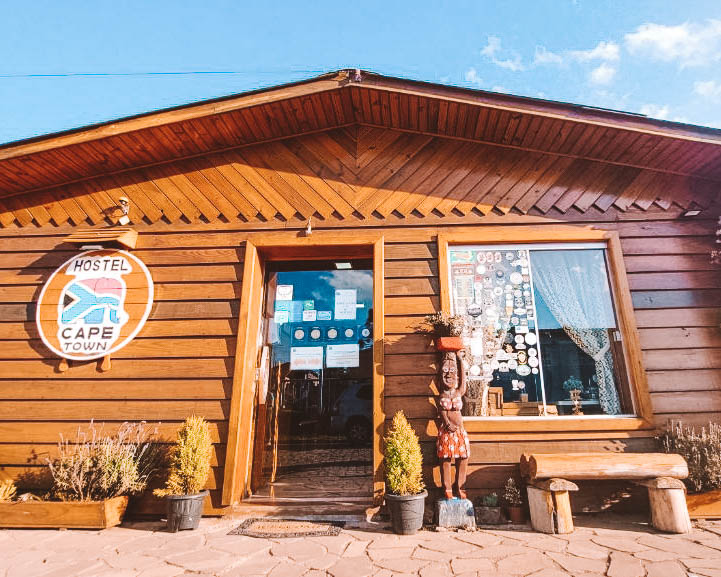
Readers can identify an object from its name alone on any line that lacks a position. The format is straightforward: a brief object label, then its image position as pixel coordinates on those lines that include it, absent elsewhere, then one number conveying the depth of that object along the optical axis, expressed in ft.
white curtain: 15.11
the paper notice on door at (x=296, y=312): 18.56
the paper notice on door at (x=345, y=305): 18.78
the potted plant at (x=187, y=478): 12.40
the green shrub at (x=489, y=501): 13.07
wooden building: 14.60
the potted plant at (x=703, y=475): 12.55
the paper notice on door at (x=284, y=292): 18.39
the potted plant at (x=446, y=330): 13.67
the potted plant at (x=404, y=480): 11.89
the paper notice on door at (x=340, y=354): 18.28
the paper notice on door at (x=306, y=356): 18.38
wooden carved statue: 12.75
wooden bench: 11.62
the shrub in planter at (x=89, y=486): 12.61
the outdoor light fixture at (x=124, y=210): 16.58
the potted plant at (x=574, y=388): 14.71
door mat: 11.95
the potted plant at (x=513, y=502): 12.83
